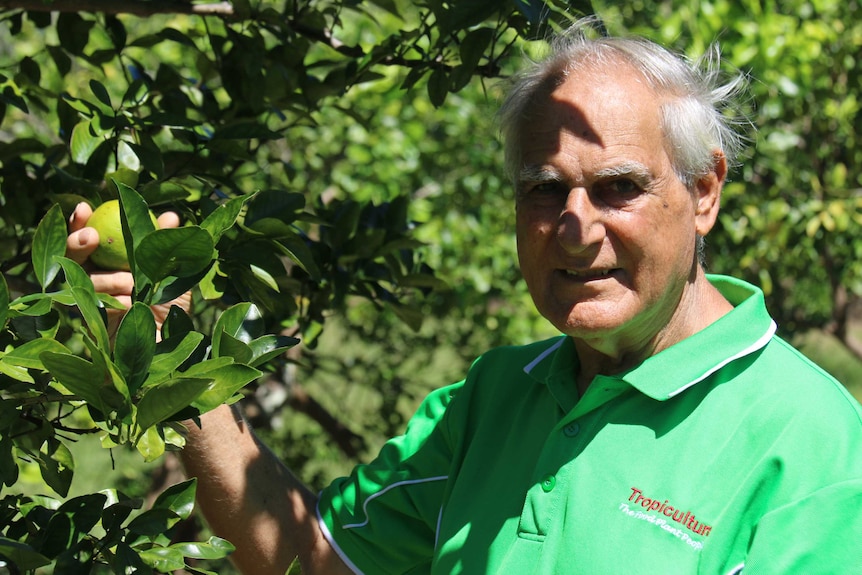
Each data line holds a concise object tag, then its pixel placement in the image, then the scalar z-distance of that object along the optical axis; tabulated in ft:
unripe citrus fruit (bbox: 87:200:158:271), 4.91
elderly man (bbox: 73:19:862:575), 4.87
